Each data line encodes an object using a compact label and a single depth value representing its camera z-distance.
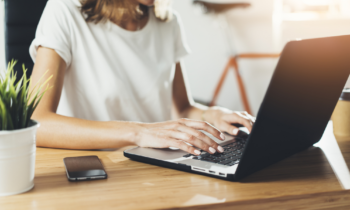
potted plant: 0.45
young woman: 0.75
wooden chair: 2.93
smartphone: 0.54
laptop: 0.47
